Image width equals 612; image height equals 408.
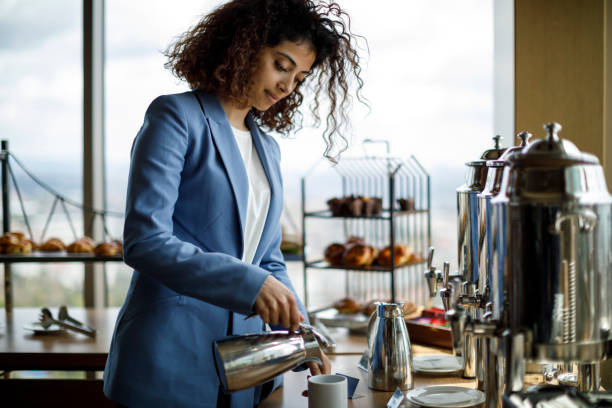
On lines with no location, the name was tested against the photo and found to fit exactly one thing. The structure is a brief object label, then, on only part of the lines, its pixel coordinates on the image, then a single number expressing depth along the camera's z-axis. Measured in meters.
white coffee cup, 1.12
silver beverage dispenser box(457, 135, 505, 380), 1.40
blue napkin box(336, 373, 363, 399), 1.32
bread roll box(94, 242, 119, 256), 2.66
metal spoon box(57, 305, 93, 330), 2.48
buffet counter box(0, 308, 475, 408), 2.13
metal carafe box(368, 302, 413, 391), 1.38
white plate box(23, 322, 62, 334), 2.41
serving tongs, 2.38
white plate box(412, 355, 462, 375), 1.54
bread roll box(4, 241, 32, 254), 2.65
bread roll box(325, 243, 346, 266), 2.84
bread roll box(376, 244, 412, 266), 2.74
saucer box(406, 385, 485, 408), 1.21
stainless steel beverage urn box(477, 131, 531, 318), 1.19
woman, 1.15
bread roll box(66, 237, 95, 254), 2.77
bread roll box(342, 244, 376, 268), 2.73
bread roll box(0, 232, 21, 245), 2.66
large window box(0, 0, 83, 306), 3.59
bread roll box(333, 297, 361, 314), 2.73
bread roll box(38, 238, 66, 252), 2.79
